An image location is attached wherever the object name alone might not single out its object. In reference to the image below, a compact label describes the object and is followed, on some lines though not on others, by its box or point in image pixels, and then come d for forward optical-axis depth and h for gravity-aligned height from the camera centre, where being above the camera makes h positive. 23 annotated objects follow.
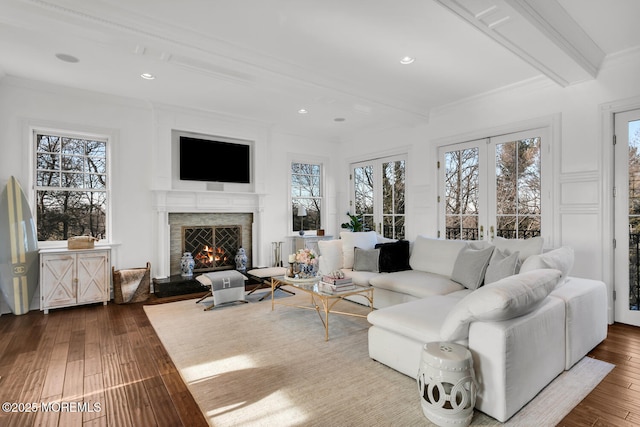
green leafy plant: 6.36 -0.24
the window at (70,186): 4.41 +0.35
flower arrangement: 3.83 -0.61
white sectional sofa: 1.92 -0.76
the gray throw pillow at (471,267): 3.43 -0.58
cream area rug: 1.99 -1.20
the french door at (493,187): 4.20 +0.33
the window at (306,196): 6.59 +0.32
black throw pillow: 4.24 -0.58
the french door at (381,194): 5.91 +0.33
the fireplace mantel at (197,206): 5.02 +0.09
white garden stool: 1.84 -0.97
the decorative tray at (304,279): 3.70 -0.75
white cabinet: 4.01 -0.80
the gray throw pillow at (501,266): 3.11 -0.51
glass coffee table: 3.23 -0.80
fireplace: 5.28 -0.43
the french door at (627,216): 3.48 -0.05
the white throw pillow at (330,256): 4.53 -0.60
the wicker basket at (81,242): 4.24 -0.39
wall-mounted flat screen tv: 5.33 +0.84
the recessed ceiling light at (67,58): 3.40 +1.57
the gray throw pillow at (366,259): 4.32 -0.62
